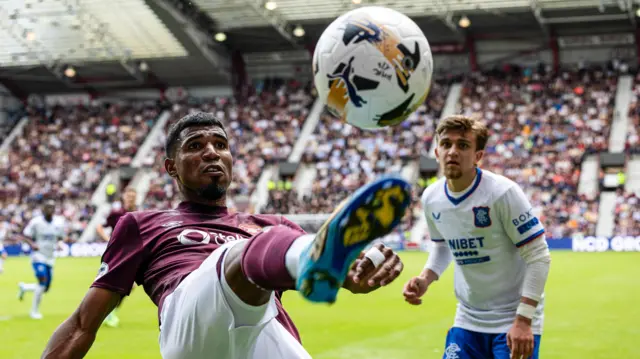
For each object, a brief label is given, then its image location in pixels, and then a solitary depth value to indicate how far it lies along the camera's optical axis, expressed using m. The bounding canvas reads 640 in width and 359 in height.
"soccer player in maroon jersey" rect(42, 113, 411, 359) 2.60
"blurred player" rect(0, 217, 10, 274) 35.66
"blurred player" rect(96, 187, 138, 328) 11.53
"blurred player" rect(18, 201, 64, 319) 13.39
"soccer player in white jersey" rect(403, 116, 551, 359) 4.66
